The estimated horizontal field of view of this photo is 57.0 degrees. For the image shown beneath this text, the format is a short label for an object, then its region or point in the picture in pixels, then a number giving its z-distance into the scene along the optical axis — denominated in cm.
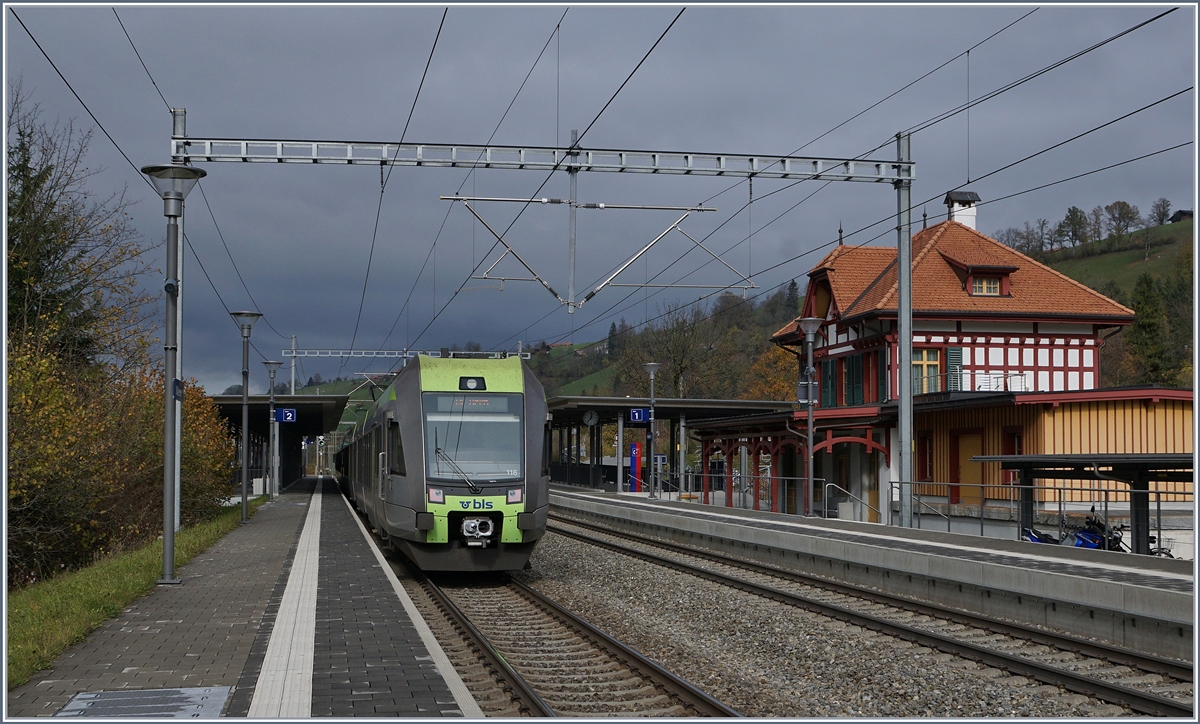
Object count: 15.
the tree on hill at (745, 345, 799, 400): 6731
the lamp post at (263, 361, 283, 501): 4012
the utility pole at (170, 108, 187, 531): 1989
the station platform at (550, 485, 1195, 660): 1073
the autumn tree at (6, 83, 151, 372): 2267
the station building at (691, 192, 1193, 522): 2716
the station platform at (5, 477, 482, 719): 718
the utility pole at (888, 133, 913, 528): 2184
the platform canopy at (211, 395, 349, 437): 4734
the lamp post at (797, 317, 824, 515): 2375
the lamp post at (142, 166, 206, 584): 1345
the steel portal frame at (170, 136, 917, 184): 1939
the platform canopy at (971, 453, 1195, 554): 1644
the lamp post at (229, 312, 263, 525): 2707
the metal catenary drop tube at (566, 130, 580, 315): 1814
